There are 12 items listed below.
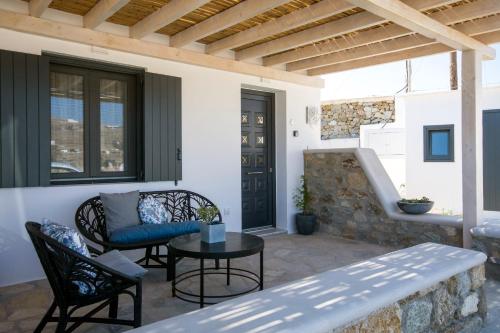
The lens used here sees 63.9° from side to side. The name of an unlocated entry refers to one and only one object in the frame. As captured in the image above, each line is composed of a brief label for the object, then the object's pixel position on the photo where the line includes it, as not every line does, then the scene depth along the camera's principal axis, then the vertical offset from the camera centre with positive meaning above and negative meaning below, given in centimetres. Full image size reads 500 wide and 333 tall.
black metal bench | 376 -57
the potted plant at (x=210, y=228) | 333 -54
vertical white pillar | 433 +17
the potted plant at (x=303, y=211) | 619 -78
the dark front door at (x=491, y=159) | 744 +2
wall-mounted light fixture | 666 +80
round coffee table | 301 -67
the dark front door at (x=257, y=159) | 615 +6
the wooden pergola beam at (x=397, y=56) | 457 +145
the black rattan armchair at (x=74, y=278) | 238 -70
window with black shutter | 377 +46
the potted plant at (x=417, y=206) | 511 -57
